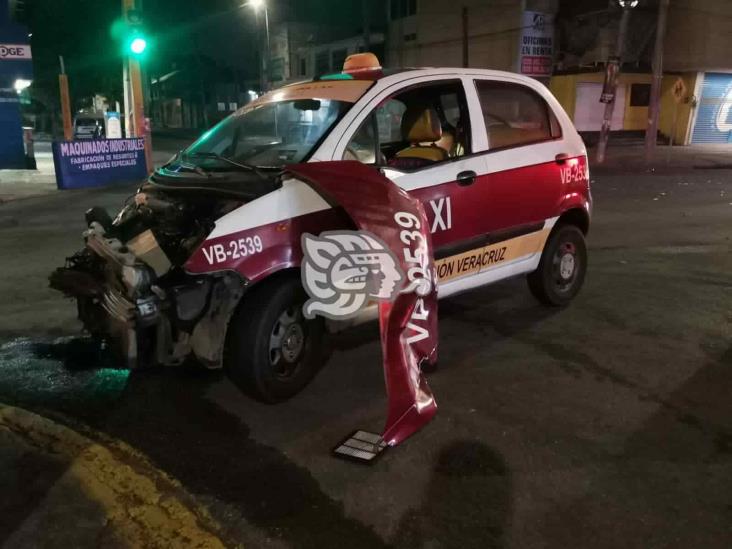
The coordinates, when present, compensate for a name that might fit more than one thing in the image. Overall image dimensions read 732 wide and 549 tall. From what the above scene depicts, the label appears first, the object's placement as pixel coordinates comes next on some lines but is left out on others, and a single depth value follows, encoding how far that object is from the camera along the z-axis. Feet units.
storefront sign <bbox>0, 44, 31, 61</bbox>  61.16
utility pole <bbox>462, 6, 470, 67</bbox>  85.76
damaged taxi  12.10
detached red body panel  11.84
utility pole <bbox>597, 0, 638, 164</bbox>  62.36
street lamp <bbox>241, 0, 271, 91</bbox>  103.96
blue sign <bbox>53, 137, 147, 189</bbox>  48.65
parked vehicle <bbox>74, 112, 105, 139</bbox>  101.45
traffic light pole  49.80
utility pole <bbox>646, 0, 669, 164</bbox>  61.36
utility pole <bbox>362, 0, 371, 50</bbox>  99.44
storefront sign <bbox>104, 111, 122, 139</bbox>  84.74
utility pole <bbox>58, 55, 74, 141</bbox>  65.59
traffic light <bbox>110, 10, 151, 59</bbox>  47.44
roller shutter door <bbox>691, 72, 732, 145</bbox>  89.61
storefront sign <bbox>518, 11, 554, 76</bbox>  91.45
